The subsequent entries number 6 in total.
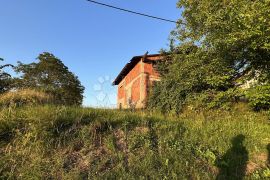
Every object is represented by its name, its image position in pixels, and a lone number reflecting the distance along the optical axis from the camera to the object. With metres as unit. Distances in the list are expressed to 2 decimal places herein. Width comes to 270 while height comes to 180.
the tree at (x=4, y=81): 6.84
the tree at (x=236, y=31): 4.24
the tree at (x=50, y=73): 16.07
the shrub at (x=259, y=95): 4.46
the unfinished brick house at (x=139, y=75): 9.76
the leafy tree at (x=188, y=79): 5.42
